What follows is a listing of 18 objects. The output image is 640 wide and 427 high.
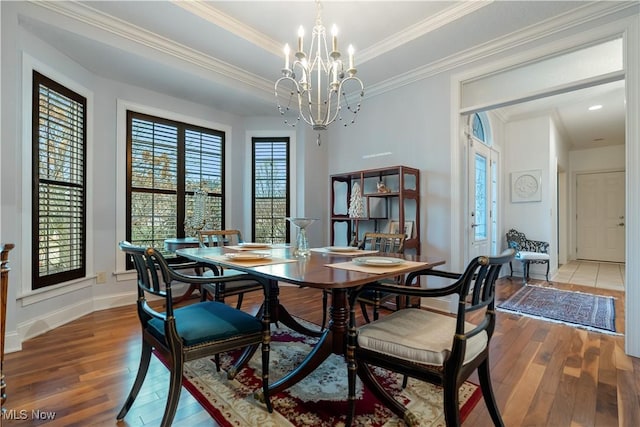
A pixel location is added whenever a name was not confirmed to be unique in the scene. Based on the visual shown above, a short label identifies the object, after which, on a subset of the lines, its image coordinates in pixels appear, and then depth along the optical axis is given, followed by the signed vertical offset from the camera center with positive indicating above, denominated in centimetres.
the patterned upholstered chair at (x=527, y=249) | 467 -55
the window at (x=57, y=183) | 264 +28
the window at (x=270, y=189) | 456 +37
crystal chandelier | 357 +166
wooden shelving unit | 346 +14
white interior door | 672 +1
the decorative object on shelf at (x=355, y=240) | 325 -29
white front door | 375 +24
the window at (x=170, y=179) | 359 +44
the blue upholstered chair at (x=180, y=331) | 133 -55
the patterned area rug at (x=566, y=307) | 294 -100
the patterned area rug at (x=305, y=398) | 150 -100
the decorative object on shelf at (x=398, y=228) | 345 -15
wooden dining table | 135 -28
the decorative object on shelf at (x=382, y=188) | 364 +32
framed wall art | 511 +50
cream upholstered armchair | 114 -53
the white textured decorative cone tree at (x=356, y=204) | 380 +14
